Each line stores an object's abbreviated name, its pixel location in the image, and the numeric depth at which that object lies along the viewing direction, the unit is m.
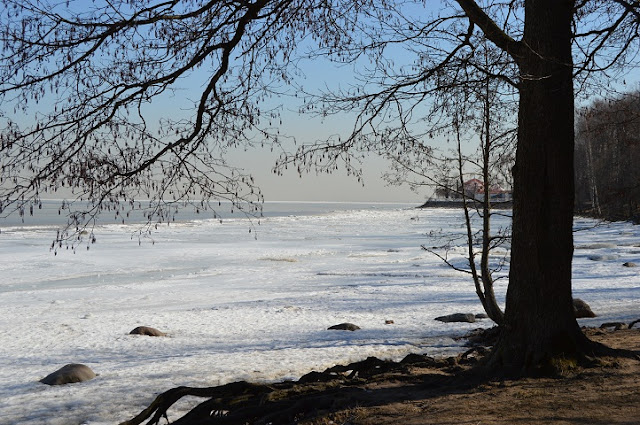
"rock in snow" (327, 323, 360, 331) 13.76
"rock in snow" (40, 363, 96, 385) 9.77
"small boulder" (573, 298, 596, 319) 14.26
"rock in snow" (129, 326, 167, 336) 13.35
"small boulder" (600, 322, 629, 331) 11.83
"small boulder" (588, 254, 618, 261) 27.19
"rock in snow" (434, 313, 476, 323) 14.48
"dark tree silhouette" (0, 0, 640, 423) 7.13
